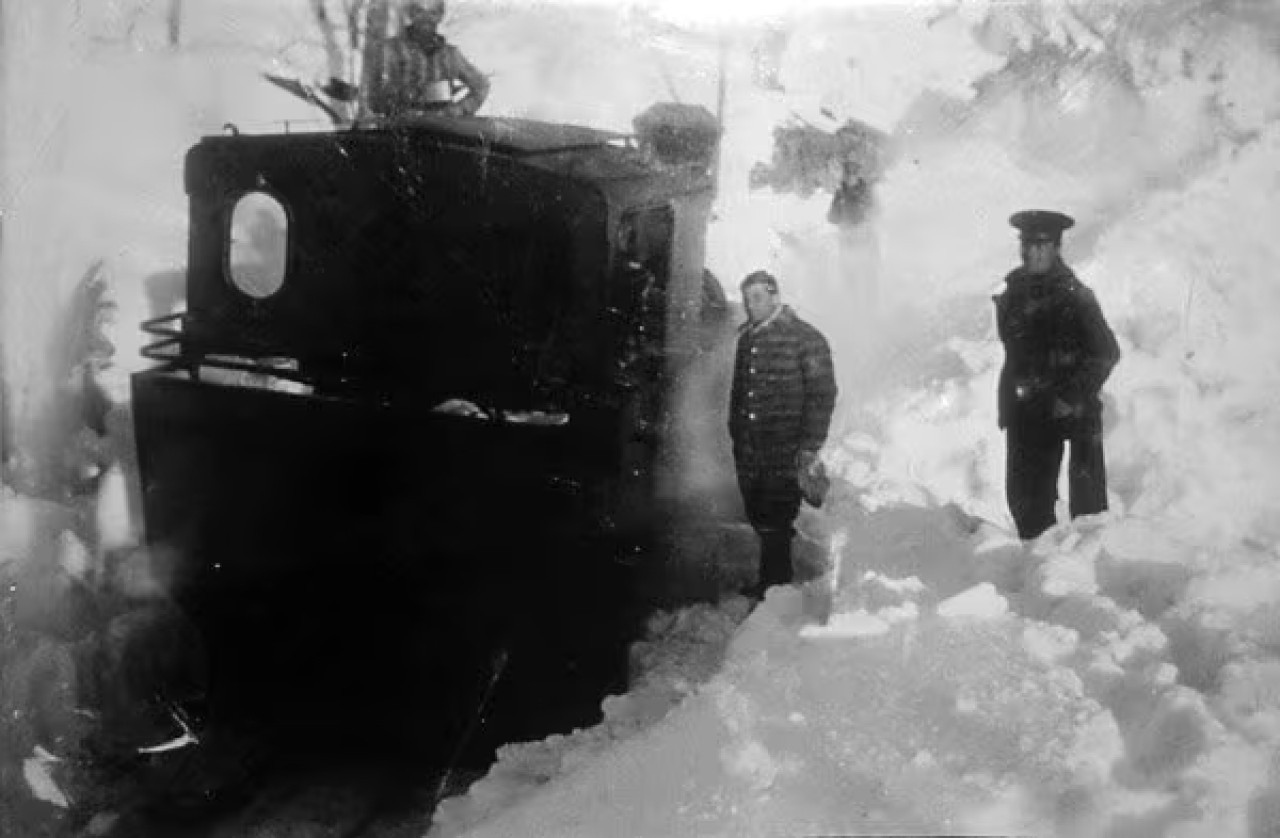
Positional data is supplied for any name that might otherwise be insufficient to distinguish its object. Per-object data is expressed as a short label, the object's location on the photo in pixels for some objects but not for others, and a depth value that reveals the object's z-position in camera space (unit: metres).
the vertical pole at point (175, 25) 6.90
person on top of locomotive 6.03
